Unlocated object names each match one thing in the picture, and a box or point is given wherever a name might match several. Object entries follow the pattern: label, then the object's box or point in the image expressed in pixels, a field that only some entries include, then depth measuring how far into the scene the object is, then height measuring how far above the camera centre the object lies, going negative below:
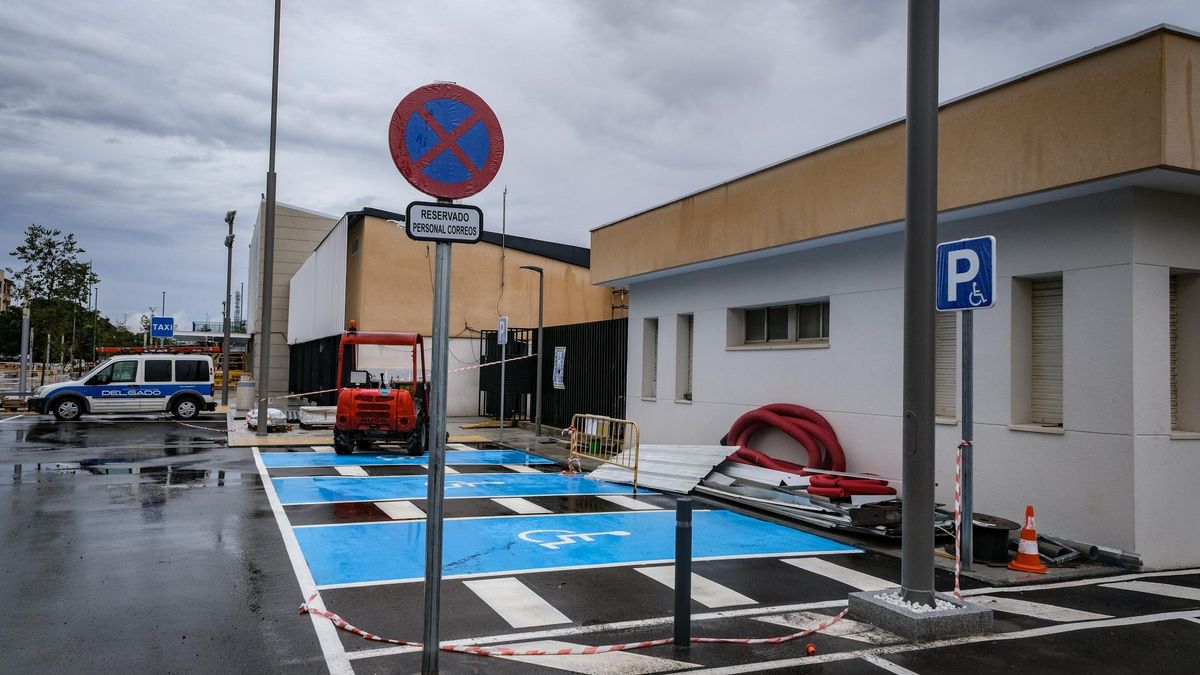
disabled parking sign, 7.09 +0.94
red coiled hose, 10.69 -0.98
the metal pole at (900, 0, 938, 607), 6.32 +0.62
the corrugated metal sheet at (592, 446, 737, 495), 12.95 -1.45
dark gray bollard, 5.63 -1.37
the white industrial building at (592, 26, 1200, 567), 8.23 +1.15
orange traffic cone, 8.08 -1.63
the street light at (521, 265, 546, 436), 21.48 -0.84
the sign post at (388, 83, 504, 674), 4.72 +1.12
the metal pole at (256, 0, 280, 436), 20.30 +2.25
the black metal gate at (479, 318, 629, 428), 19.59 +0.00
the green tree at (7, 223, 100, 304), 37.94 +4.17
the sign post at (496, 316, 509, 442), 20.99 +0.98
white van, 24.91 -0.80
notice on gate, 20.60 +0.18
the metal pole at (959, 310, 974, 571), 7.69 -0.48
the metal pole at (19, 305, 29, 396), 30.39 +0.41
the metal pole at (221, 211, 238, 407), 31.59 +3.30
